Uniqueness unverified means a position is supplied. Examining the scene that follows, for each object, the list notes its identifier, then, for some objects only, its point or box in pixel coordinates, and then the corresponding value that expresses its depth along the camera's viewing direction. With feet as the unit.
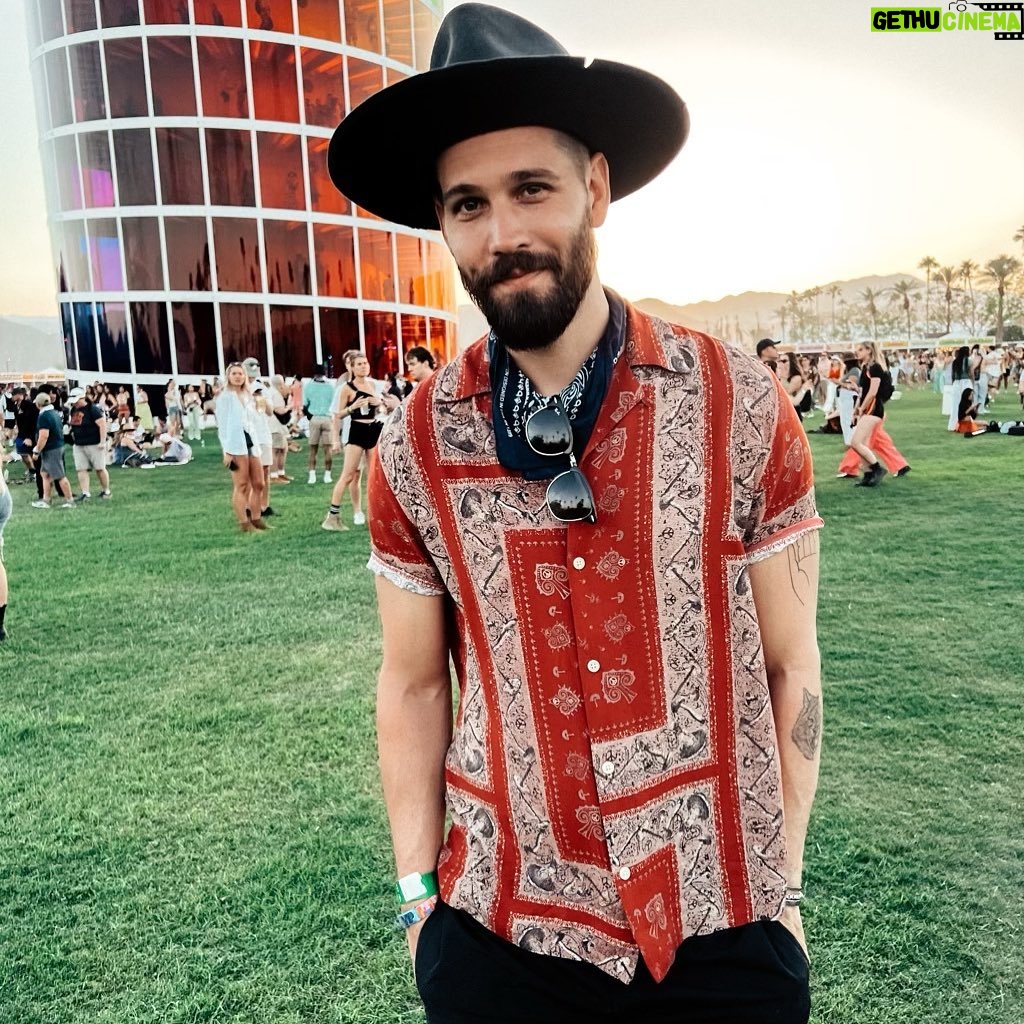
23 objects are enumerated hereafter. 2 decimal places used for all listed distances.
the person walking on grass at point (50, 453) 45.73
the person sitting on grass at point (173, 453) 68.95
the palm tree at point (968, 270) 426.10
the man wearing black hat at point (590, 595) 4.67
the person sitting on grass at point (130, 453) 68.29
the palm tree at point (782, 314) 574.15
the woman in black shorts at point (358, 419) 33.12
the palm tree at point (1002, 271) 347.77
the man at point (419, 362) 32.14
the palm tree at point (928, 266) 424.46
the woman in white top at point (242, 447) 34.24
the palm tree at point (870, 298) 434.55
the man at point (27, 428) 55.72
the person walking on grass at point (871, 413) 37.91
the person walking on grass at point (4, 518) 22.43
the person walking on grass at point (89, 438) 48.37
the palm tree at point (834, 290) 511.03
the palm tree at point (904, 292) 457.27
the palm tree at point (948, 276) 426.10
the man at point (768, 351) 39.18
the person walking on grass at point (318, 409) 49.78
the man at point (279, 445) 51.21
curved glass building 117.19
